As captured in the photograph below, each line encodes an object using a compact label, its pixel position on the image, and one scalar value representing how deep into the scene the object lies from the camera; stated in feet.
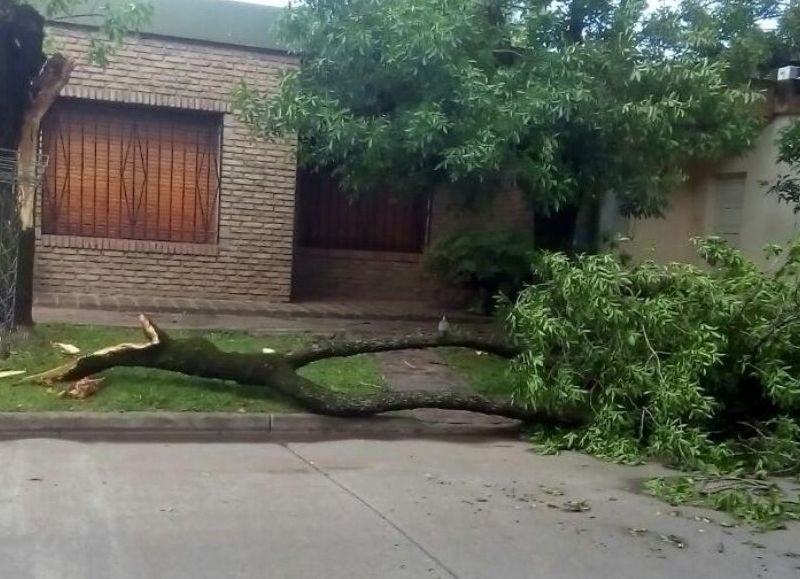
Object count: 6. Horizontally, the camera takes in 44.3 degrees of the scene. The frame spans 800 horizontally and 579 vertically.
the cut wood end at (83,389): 28.81
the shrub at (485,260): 44.68
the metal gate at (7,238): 31.17
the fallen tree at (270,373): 29.48
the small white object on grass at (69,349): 32.04
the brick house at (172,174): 44.42
